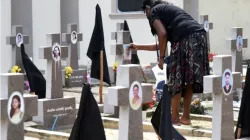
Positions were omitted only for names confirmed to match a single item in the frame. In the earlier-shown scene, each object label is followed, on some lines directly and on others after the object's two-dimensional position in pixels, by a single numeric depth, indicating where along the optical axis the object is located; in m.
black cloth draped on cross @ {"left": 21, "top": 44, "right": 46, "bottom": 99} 10.01
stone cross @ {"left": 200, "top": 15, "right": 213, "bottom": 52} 15.08
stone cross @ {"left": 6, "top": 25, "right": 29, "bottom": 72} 13.57
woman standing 8.80
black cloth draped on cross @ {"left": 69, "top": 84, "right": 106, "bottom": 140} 6.45
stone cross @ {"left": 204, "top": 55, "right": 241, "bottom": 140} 7.43
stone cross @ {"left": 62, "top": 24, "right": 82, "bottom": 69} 14.70
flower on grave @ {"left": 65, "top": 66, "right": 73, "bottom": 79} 14.25
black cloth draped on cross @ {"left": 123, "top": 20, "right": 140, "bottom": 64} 11.33
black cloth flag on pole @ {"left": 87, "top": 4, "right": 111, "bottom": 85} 10.67
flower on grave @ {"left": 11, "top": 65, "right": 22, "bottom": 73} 12.70
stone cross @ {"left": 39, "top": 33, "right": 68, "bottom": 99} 9.65
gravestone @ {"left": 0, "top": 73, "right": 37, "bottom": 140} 6.34
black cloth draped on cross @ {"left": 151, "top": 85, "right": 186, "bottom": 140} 6.70
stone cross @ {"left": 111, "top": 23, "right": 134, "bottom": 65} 10.15
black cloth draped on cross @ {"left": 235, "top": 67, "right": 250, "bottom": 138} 7.61
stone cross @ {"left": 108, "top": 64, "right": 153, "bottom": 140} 6.90
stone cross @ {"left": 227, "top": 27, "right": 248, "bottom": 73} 11.79
